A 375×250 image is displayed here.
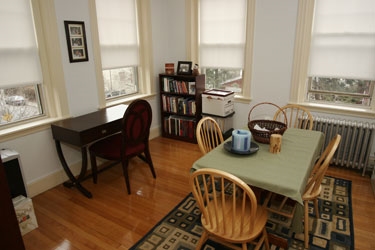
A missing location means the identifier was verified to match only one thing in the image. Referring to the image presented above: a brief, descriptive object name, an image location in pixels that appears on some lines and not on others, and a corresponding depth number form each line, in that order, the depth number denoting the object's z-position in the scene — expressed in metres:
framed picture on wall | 2.93
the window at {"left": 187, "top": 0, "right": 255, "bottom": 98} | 3.71
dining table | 1.64
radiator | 3.07
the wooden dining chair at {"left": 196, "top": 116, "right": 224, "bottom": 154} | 2.26
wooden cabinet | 1.79
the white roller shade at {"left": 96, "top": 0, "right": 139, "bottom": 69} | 3.41
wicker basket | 2.14
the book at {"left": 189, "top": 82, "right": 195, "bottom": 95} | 3.95
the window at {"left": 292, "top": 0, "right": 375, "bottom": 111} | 3.00
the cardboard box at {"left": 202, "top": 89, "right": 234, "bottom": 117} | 3.71
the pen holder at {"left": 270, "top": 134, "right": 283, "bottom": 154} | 1.98
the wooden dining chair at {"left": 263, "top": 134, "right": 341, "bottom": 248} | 1.81
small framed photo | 4.04
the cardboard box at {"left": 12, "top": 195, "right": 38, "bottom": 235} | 2.27
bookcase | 3.99
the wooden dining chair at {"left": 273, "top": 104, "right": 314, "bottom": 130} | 3.41
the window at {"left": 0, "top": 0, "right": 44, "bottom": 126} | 2.49
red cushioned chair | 2.69
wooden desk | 2.61
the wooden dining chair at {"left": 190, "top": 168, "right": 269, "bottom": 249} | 1.51
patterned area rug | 2.12
